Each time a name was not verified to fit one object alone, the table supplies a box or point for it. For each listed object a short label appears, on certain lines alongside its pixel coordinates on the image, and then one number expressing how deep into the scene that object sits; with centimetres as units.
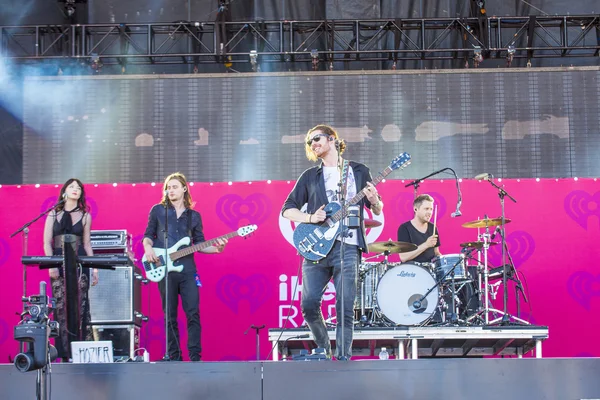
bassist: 821
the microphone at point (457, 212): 874
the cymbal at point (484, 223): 895
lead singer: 615
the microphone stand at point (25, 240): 932
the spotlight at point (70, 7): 1179
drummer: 912
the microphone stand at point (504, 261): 851
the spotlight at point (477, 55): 1115
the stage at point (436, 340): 821
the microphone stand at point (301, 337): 821
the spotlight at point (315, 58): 1123
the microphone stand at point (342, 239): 602
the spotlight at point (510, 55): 1111
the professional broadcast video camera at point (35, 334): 483
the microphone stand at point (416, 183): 932
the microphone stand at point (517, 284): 896
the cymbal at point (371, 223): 904
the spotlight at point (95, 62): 1123
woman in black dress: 829
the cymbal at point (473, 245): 904
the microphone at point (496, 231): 909
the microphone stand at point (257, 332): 884
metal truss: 1128
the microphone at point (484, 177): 904
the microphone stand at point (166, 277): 793
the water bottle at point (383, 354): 846
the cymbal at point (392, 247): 879
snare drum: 891
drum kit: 859
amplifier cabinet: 888
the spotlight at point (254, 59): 1126
